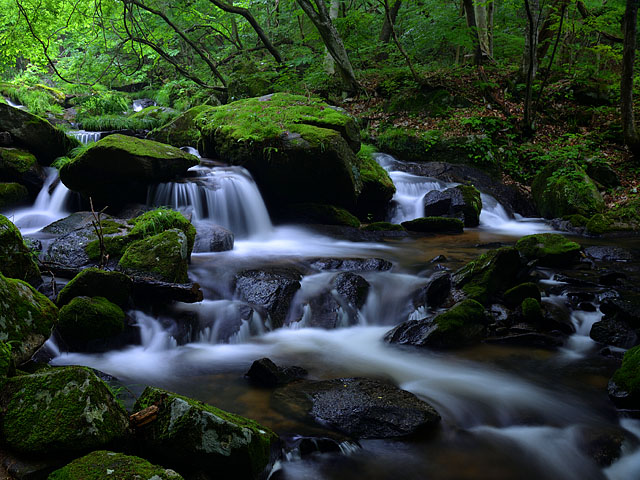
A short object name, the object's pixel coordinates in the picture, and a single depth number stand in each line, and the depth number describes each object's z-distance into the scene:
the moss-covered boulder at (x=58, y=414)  2.10
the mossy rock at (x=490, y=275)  5.99
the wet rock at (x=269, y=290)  5.82
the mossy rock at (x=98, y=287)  4.75
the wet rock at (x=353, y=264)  7.32
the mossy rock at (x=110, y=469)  1.97
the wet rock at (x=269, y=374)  4.22
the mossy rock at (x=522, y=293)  5.76
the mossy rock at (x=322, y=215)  10.66
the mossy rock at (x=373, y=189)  11.13
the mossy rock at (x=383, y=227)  10.41
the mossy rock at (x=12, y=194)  9.06
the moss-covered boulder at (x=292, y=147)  9.71
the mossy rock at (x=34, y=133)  9.91
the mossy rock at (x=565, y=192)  11.03
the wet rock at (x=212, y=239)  8.08
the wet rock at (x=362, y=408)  3.48
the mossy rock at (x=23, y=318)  2.98
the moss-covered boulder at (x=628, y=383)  3.82
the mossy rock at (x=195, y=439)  2.43
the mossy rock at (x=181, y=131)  13.42
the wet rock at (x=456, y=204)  11.20
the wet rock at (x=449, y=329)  5.13
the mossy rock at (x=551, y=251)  7.40
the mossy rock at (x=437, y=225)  10.38
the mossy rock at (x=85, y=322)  4.51
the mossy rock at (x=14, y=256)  4.64
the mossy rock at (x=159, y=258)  5.68
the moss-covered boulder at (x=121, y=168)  8.50
